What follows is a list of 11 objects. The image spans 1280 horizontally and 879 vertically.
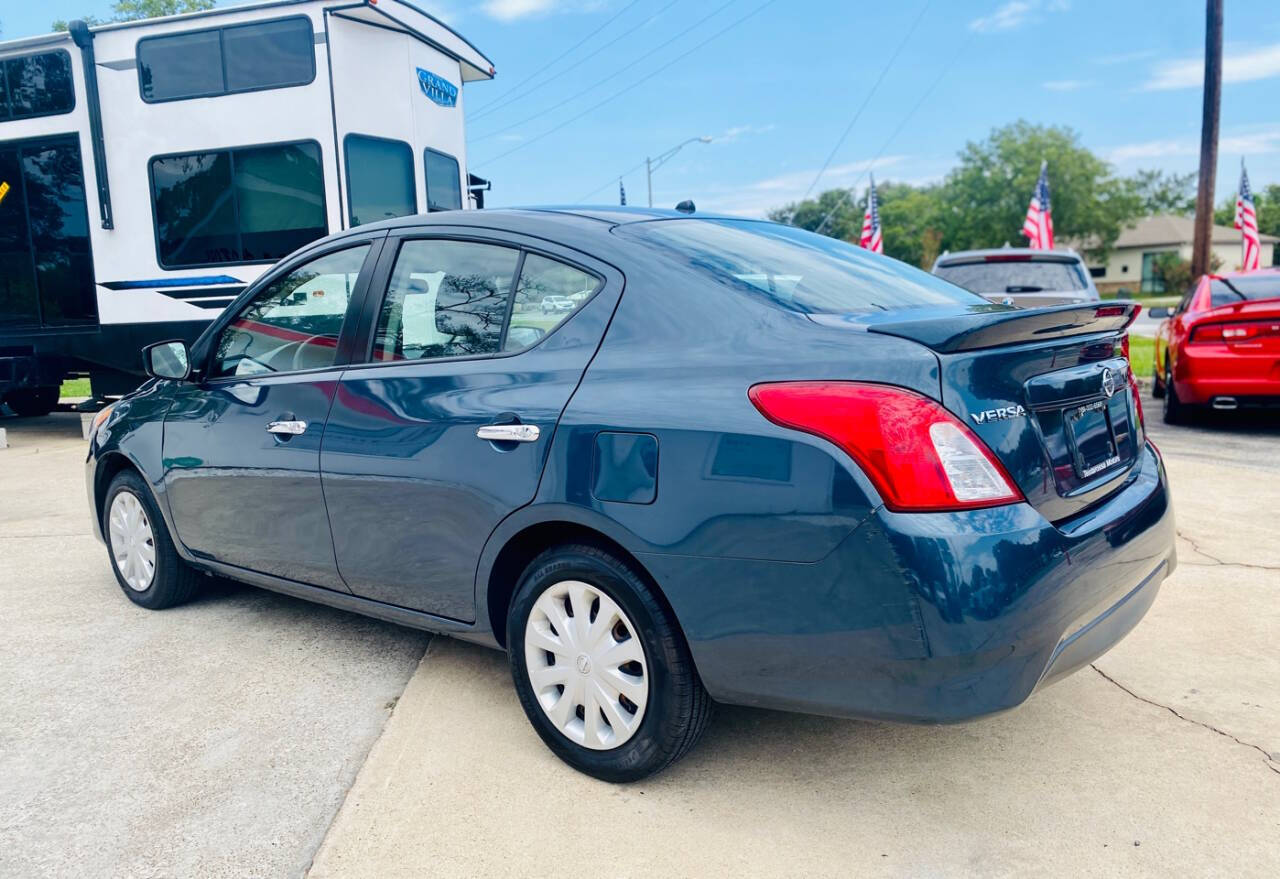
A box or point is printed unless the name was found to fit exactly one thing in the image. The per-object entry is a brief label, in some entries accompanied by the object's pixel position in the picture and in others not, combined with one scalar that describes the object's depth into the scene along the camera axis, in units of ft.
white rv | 28.66
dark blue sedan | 7.47
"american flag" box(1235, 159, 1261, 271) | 65.61
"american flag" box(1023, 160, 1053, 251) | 63.82
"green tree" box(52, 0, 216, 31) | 112.27
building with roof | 244.22
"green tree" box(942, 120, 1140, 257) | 226.38
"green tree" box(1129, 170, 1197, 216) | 264.72
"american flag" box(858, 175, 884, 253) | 85.62
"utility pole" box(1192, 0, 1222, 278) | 50.96
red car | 25.99
